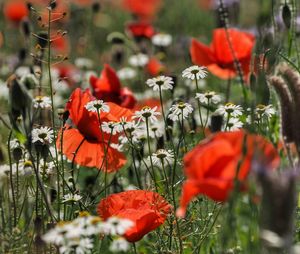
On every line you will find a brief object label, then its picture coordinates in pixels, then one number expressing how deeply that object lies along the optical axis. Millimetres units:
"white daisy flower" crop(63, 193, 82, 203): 4859
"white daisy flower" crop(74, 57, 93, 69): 10891
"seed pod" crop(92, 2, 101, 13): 10687
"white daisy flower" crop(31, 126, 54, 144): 5174
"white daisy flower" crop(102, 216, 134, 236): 3729
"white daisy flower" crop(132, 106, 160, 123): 5312
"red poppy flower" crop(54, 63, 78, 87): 9898
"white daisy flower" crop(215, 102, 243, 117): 5258
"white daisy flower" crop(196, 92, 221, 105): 5497
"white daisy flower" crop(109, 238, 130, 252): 3699
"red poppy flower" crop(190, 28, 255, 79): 6820
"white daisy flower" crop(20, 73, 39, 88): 5555
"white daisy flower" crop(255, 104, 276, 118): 5192
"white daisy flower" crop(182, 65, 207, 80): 5621
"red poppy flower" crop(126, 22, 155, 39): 10281
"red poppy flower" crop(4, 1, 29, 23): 12617
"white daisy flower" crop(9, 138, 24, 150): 5498
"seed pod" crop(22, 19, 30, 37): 8734
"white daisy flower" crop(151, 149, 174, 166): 5219
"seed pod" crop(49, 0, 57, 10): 4927
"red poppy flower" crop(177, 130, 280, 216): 3205
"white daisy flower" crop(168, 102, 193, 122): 5355
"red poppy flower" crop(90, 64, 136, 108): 6622
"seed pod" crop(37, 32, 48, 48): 7260
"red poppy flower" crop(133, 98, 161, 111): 7748
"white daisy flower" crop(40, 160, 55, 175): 5462
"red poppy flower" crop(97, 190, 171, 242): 4254
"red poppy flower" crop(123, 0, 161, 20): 13656
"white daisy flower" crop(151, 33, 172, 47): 10977
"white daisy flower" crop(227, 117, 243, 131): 5541
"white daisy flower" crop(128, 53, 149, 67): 10223
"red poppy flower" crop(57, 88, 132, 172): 5301
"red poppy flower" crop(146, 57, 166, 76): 9554
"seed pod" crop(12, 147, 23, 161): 5293
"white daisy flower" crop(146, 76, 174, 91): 5611
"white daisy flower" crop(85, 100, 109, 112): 5195
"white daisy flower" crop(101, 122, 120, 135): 5289
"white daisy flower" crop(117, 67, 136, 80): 10789
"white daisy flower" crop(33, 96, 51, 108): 5477
